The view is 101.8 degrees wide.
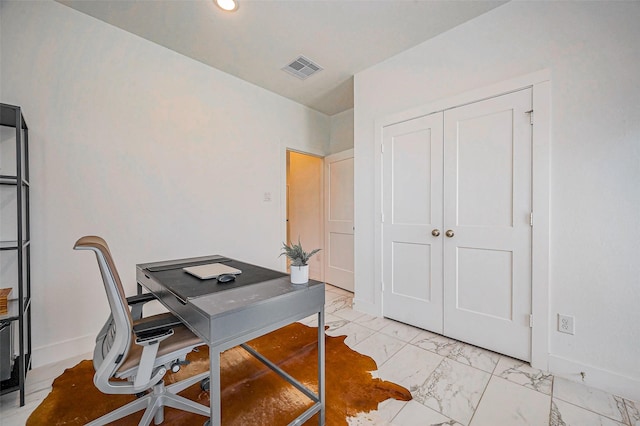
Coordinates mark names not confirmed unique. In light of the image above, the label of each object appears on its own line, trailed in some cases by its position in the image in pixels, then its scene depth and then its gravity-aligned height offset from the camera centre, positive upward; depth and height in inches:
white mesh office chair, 42.9 -25.4
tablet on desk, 60.6 -14.7
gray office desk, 39.6 -17.7
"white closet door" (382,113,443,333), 96.0 -3.7
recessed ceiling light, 78.3 +63.6
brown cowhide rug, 57.5 -45.2
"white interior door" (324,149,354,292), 149.7 -4.2
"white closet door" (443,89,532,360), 78.4 -3.8
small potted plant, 55.0 -11.2
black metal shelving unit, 60.3 -10.8
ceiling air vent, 109.0 +63.3
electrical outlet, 71.0 -30.9
